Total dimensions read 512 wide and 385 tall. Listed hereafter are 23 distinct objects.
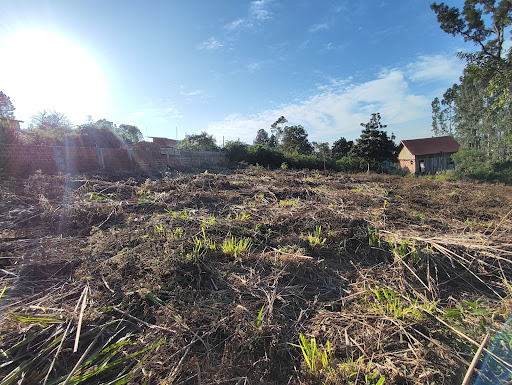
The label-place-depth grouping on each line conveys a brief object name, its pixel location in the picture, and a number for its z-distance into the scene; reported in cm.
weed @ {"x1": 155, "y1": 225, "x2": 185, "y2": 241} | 256
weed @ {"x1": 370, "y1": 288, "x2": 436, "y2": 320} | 164
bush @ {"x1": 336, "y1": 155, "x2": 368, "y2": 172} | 1956
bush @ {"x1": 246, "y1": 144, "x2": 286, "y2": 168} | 1573
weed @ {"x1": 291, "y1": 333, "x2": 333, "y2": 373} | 132
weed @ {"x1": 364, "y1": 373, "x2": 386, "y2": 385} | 122
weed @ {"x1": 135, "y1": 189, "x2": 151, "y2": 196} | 482
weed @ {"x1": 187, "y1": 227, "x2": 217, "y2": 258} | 226
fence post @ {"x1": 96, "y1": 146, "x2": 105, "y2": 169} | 858
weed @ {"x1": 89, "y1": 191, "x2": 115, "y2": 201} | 427
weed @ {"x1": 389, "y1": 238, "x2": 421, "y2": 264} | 233
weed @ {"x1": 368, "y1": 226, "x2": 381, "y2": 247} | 269
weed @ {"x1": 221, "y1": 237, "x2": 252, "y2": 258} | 240
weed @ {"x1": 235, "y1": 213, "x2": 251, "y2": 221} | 331
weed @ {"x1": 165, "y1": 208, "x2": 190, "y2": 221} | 321
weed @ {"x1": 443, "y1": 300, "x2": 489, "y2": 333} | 152
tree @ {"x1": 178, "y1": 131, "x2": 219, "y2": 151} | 1826
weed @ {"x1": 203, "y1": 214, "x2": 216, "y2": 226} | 299
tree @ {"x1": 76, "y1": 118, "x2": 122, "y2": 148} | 1500
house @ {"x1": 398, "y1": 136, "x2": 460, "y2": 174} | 2678
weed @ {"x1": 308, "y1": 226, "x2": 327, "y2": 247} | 263
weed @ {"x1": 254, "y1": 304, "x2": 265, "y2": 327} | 160
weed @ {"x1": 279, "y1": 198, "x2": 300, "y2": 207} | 408
